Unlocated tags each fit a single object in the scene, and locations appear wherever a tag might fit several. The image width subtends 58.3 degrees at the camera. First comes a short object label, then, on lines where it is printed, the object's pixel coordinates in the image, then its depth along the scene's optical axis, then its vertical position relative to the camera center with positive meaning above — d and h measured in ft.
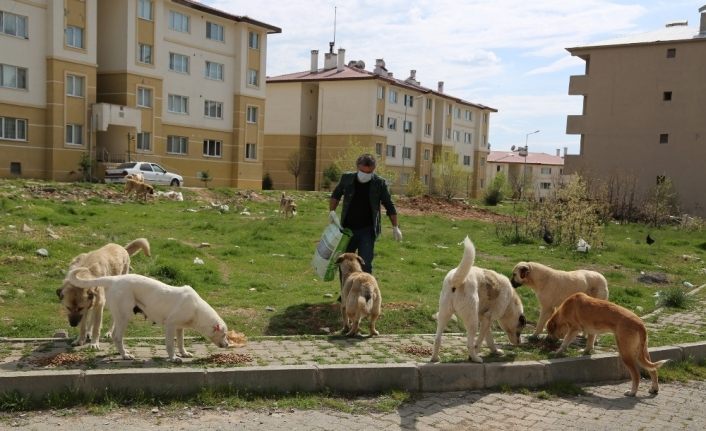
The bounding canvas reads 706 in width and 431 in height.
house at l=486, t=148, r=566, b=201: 344.28 +7.64
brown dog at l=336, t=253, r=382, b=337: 26.05 -5.44
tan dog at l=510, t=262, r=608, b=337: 27.89 -4.64
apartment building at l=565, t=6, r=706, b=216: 138.41 +15.60
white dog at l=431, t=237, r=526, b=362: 22.26 -4.74
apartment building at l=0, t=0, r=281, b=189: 118.52 +15.67
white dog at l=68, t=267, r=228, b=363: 21.27 -4.81
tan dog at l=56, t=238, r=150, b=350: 22.12 -4.95
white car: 114.01 -2.52
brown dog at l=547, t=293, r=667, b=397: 22.84 -5.54
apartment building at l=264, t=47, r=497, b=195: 201.36 +16.96
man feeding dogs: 30.40 -1.69
